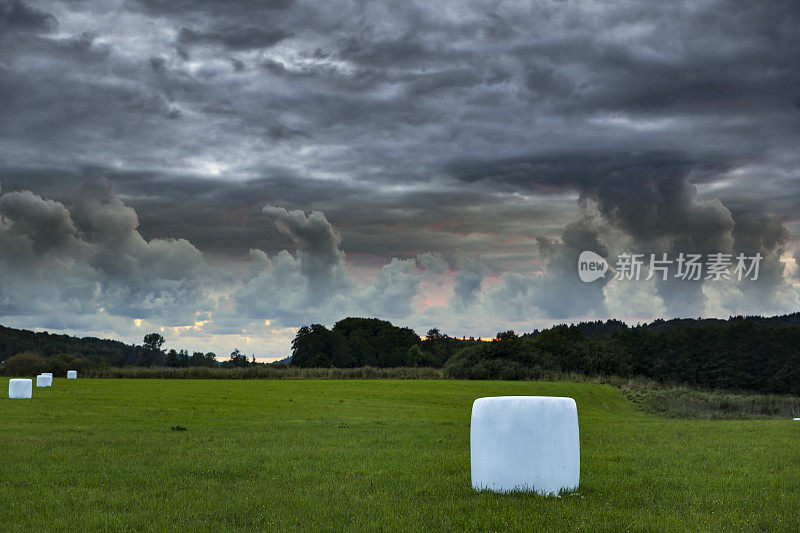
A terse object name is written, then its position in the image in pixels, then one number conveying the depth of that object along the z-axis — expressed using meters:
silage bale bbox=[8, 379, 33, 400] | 42.19
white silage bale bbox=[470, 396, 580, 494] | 11.75
